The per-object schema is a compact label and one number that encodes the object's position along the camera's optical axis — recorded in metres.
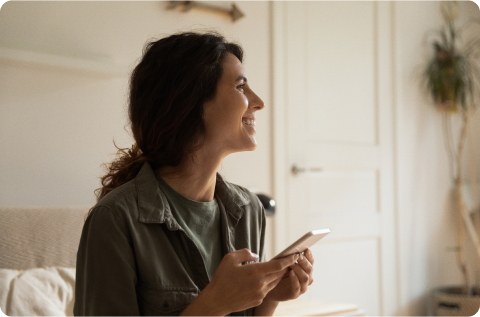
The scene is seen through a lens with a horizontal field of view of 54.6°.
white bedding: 1.25
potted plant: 3.14
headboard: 1.40
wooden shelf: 1.71
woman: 0.94
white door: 2.60
